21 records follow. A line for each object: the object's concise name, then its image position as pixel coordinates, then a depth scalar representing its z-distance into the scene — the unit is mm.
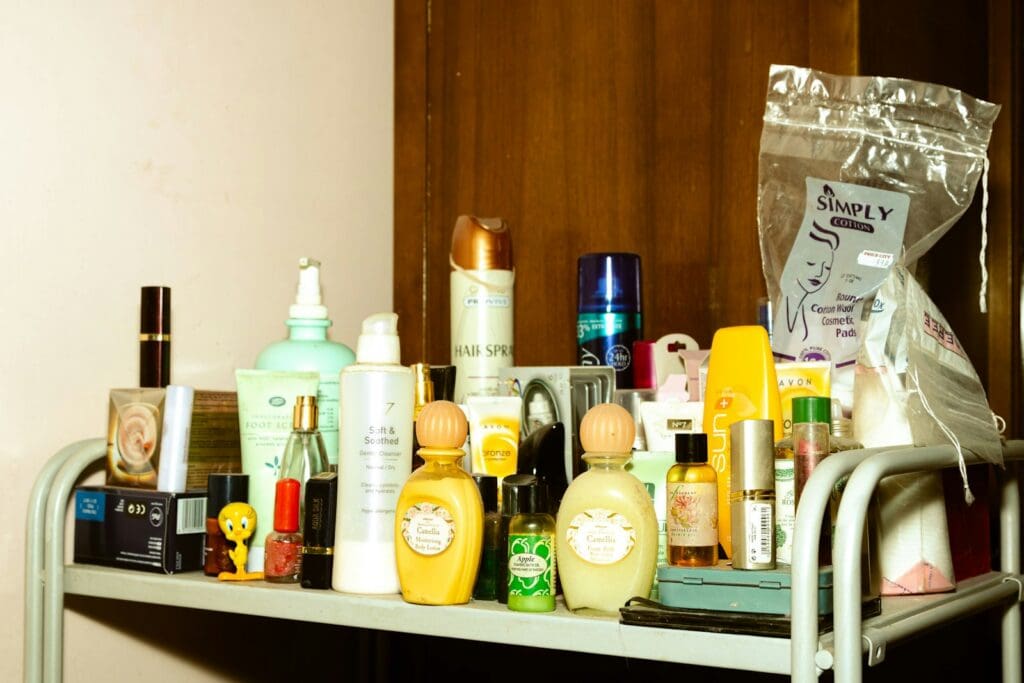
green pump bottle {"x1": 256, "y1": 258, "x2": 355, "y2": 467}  1753
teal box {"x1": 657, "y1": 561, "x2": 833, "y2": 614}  1479
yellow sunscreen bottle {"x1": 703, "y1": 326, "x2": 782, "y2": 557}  1619
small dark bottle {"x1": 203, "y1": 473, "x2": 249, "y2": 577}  1681
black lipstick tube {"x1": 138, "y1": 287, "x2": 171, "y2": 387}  1752
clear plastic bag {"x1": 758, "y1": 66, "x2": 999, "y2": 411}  1754
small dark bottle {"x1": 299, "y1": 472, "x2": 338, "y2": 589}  1629
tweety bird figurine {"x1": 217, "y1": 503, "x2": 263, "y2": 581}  1672
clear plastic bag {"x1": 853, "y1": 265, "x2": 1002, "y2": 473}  1612
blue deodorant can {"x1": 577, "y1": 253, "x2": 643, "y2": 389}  1828
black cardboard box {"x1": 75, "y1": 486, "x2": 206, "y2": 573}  1690
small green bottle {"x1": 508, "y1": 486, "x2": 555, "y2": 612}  1545
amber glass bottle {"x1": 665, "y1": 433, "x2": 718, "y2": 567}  1535
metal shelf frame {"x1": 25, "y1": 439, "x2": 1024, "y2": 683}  1454
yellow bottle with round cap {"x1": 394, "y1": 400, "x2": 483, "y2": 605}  1561
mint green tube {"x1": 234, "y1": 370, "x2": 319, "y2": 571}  1708
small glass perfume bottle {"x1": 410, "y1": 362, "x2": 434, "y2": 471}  1704
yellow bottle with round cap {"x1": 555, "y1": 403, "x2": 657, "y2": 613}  1533
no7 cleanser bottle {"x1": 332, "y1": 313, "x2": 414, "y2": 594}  1614
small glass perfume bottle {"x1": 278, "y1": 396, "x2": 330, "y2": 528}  1684
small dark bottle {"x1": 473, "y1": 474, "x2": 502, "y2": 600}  1586
